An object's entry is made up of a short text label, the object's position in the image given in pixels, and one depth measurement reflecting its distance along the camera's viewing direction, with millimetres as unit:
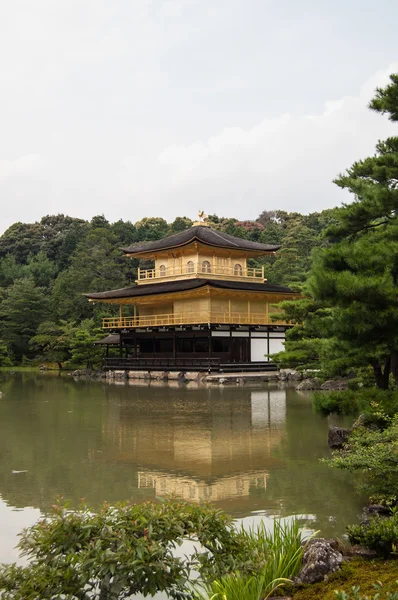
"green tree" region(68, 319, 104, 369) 37375
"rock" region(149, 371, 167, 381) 30750
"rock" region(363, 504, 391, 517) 6598
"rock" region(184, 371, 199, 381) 29081
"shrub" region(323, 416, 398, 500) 6078
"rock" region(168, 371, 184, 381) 29672
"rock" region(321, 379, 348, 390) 23038
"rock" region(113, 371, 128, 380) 33091
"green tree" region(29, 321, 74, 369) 40875
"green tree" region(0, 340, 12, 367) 39612
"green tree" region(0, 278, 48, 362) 44844
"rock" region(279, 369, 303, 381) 28461
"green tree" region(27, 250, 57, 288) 57500
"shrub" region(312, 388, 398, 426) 9031
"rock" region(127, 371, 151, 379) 31812
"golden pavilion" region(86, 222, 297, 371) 31109
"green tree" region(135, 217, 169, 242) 68562
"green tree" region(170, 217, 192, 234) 66712
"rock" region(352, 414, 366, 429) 9351
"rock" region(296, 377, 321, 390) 24391
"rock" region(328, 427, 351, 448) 10459
